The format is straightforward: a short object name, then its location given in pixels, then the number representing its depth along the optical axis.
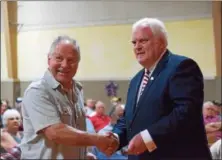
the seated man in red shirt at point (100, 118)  6.28
